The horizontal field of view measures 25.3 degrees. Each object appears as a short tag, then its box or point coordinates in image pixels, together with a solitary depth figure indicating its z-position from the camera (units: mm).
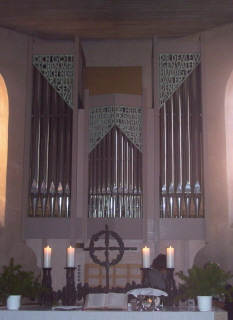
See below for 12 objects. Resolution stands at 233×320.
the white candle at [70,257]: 6218
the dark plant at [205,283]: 5742
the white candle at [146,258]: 6272
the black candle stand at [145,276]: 6166
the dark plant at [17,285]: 5832
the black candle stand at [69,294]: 6051
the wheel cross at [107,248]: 6393
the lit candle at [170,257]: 6203
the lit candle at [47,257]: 6262
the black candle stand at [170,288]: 6066
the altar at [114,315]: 5328
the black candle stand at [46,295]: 6119
